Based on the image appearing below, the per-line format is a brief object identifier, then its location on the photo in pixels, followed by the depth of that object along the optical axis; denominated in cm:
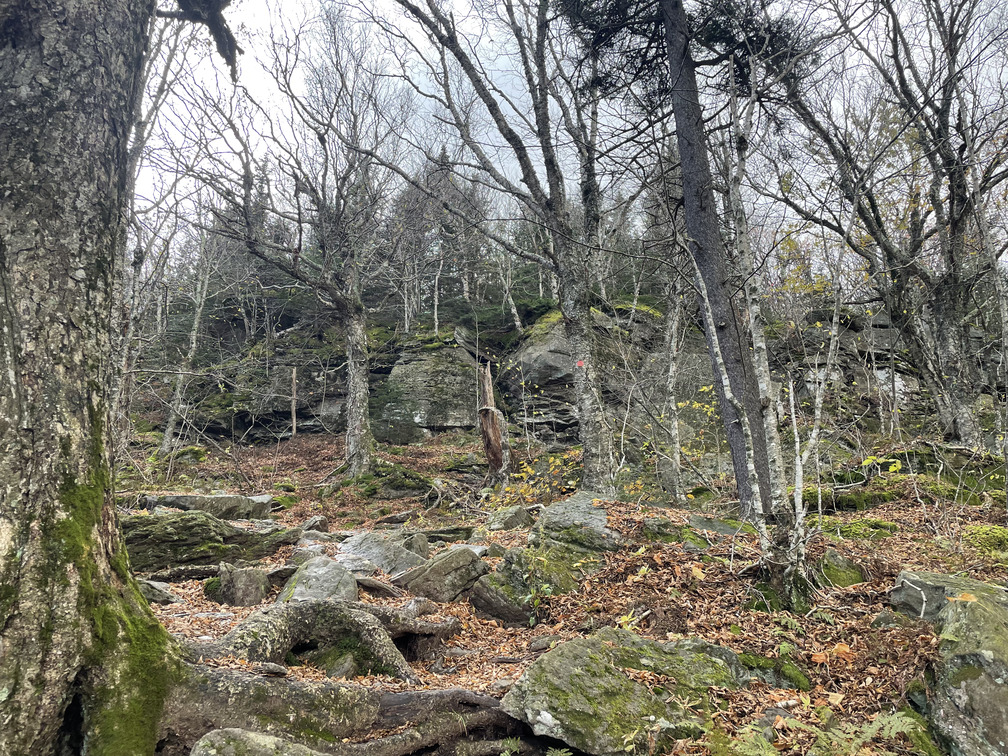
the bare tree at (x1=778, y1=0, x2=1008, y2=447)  1075
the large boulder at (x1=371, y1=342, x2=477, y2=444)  2031
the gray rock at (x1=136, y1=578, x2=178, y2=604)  560
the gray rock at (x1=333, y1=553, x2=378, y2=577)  695
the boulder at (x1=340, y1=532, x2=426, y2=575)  737
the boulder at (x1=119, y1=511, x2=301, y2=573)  691
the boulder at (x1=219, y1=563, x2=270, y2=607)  590
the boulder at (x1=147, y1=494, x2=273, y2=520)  953
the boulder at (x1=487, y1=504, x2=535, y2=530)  938
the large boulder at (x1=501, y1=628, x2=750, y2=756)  312
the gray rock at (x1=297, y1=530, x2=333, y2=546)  873
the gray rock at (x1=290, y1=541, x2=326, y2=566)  738
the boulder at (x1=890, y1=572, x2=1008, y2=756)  298
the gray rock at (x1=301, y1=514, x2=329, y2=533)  1044
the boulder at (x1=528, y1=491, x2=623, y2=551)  654
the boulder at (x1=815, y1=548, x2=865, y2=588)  493
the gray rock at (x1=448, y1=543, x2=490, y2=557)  745
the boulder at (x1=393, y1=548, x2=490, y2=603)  622
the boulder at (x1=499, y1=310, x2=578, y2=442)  1912
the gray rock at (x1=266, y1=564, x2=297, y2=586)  655
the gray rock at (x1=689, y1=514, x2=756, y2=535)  663
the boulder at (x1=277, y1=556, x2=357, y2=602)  550
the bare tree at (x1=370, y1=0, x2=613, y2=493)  1043
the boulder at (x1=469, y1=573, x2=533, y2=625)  569
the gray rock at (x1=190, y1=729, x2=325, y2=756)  246
